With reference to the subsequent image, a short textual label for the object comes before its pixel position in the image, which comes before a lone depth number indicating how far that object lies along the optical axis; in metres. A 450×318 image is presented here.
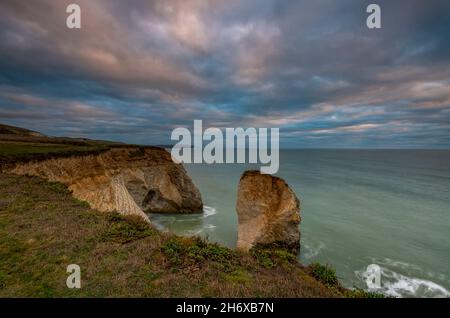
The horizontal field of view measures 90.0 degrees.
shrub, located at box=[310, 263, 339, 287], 7.88
